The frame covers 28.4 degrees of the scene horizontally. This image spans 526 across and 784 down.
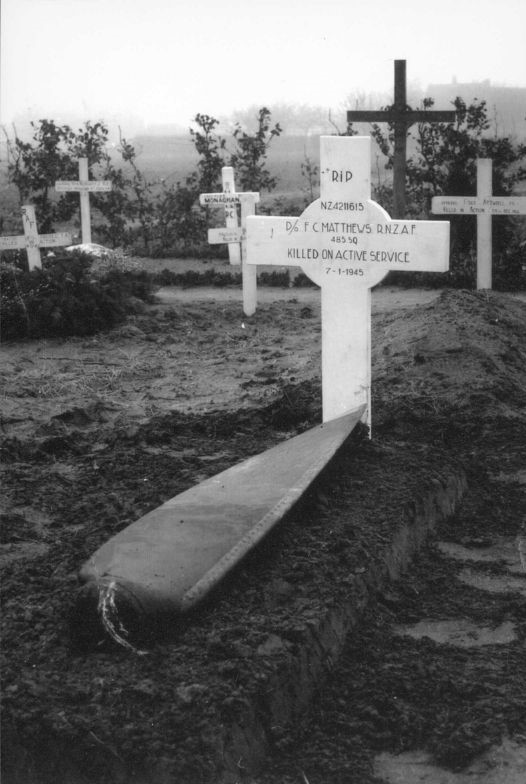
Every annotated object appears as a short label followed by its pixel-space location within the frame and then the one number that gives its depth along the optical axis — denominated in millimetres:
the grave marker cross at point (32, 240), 11117
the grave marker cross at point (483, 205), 10508
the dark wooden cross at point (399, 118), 11820
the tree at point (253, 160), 16656
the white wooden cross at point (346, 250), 4785
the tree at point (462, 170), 12336
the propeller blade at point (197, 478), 2658
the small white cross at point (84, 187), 14305
